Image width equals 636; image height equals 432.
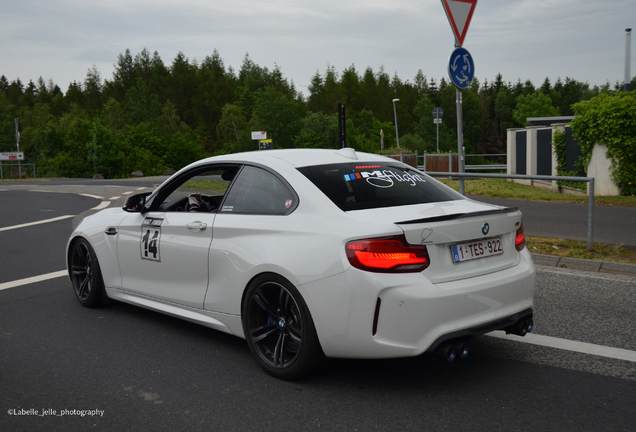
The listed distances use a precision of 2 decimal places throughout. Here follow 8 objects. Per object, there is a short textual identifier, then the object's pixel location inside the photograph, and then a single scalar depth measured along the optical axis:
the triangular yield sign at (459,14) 8.58
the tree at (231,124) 107.19
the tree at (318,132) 73.81
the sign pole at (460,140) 9.02
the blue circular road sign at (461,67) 8.96
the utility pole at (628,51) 31.08
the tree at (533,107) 115.56
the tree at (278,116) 94.56
